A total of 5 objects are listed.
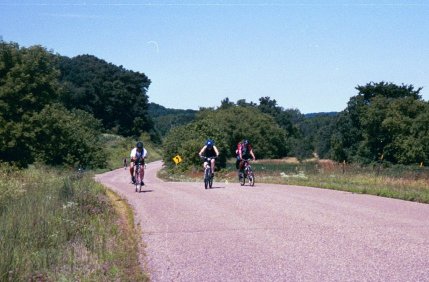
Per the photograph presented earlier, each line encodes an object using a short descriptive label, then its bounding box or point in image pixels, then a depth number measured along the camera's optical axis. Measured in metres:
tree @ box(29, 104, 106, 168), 59.09
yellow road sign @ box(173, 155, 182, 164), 58.97
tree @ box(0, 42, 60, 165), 56.22
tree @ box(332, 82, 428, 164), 74.62
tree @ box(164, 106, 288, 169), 116.12
